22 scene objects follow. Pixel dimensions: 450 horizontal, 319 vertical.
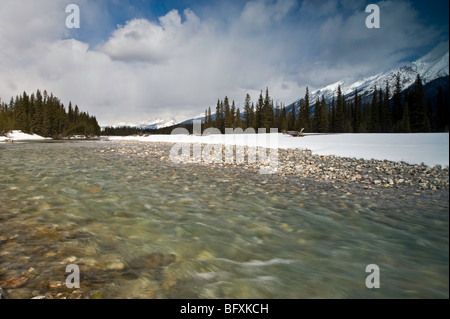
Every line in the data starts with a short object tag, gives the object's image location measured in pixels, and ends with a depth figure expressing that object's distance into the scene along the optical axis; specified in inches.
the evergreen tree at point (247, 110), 3382.9
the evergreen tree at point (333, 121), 2955.0
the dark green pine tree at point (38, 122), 3571.4
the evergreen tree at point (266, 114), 2842.0
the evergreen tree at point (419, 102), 1223.6
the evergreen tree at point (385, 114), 2550.2
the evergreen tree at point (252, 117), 3030.5
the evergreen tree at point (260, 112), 2920.8
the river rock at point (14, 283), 111.7
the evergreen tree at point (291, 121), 3014.3
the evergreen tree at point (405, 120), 1581.7
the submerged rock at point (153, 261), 139.9
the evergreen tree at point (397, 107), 2219.4
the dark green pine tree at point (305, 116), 2837.6
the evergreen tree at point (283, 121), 2974.4
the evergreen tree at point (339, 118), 2813.7
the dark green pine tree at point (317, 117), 2770.7
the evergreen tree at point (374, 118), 2607.3
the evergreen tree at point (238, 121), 3154.5
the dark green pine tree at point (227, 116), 3161.9
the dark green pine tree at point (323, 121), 2719.0
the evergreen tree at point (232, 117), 3153.5
